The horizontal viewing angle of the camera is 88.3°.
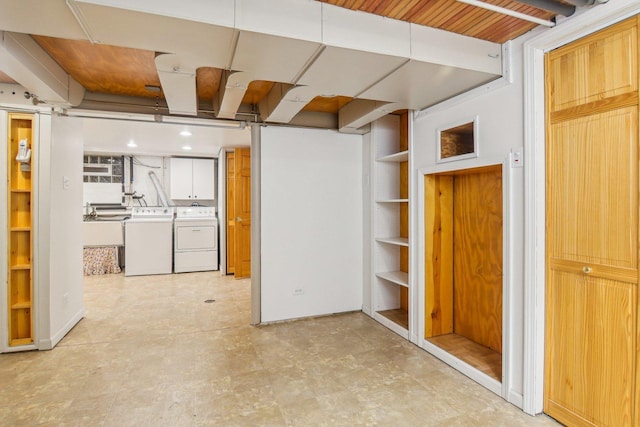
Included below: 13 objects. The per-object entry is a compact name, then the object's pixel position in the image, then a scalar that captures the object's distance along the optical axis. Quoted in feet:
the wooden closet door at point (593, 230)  5.41
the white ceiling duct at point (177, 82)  6.57
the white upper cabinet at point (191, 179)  22.03
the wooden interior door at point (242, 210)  19.07
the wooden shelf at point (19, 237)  9.52
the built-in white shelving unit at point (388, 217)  12.29
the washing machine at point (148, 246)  19.21
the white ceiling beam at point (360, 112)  9.89
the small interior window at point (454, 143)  9.04
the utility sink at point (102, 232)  19.51
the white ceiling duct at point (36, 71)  6.63
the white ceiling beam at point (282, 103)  8.58
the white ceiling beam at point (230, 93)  7.34
